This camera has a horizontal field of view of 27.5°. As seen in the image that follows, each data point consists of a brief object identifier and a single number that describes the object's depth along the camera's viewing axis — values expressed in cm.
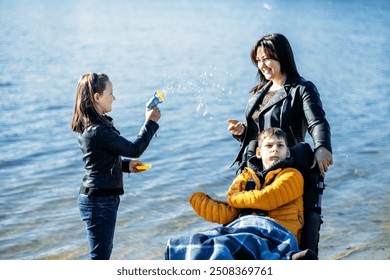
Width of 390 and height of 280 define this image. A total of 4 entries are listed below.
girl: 456
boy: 408
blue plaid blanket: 404
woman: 494
